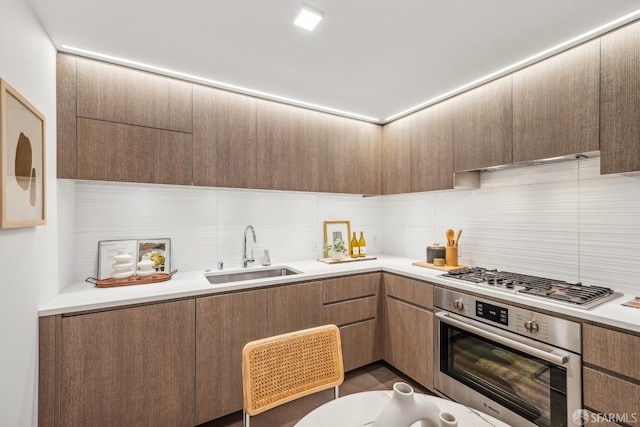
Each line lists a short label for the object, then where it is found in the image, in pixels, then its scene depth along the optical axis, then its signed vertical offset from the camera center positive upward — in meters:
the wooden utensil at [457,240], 2.57 -0.24
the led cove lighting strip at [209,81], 1.84 +1.02
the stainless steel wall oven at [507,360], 1.48 -0.87
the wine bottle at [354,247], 3.14 -0.36
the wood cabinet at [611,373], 1.27 -0.74
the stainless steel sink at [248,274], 2.41 -0.52
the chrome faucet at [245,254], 2.60 -0.35
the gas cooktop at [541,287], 1.55 -0.46
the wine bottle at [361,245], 3.15 -0.34
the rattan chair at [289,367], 1.11 -0.63
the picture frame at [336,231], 3.14 -0.19
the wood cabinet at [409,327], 2.20 -0.92
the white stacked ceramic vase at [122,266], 2.03 -0.36
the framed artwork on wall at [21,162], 1.09 +0.24
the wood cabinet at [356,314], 2.39 -0.85
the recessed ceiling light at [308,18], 1.44 +1.01
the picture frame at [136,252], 2.09 -0.28
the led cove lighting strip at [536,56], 1.52 +1.00
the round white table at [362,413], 0.89 -0.64
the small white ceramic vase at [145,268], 2.10 -0.38
